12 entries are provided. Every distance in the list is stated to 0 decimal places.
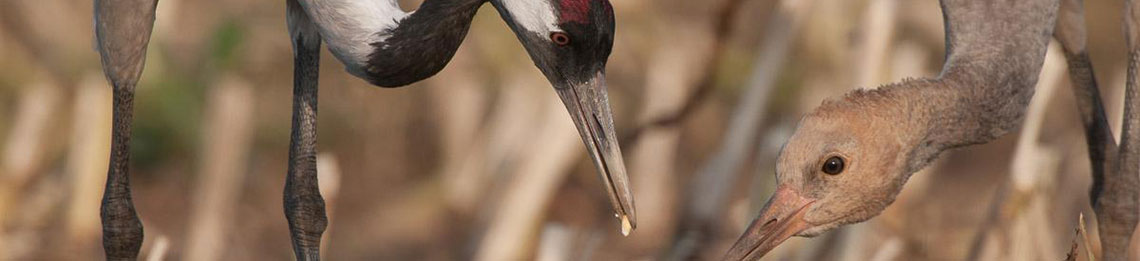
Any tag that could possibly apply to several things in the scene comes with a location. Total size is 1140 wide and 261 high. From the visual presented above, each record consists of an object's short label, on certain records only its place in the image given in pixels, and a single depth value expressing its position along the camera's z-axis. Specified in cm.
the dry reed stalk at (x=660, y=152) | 1160
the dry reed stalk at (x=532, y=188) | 1052
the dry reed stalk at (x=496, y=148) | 1181
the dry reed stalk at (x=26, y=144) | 1123
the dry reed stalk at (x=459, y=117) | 1193
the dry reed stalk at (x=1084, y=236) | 794
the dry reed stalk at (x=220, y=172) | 1047
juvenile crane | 823
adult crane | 791
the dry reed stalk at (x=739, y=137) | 1116
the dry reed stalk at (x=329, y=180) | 964
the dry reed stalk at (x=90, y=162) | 1066
